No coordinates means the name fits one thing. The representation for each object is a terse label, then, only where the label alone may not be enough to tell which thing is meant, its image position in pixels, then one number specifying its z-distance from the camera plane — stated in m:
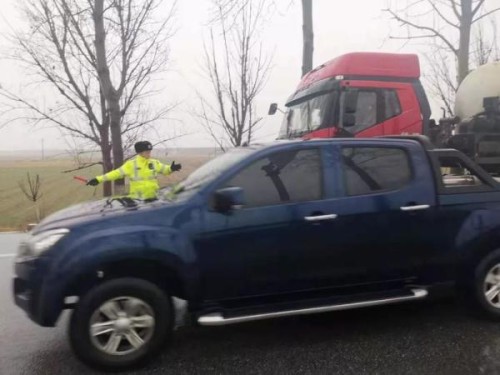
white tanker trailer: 9.76
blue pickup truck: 3.54
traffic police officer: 6.84
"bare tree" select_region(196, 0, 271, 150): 12.45
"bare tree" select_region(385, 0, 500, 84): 16.38
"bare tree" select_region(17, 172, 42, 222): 15.04
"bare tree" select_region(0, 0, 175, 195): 11.73
